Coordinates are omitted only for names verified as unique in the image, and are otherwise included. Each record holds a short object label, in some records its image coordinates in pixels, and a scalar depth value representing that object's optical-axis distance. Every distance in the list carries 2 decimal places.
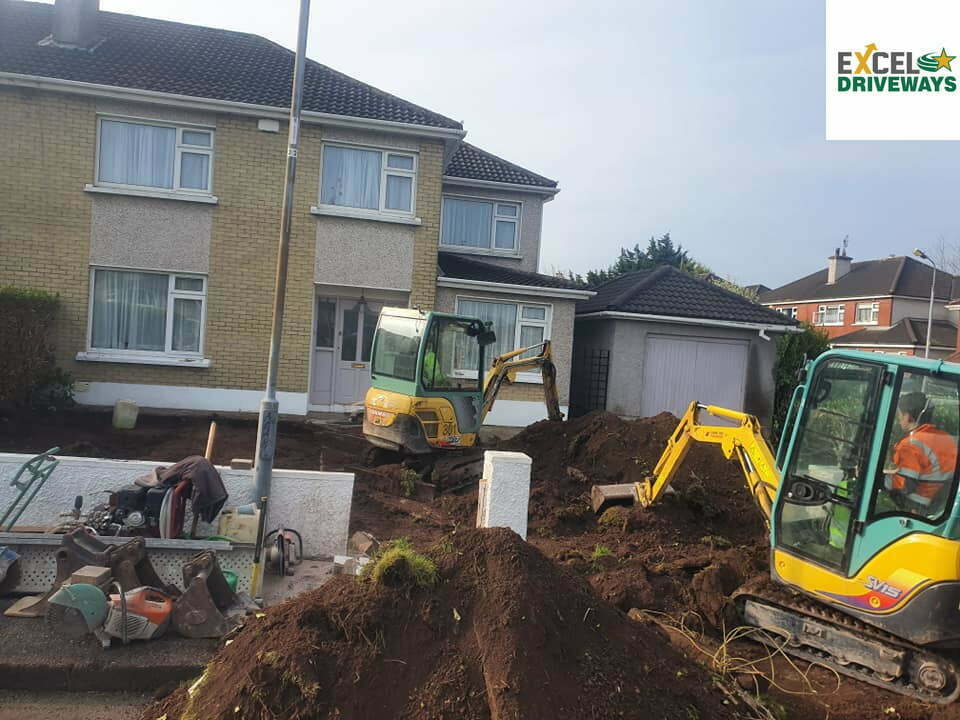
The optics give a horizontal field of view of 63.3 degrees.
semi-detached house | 14.09
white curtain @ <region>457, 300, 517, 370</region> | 16.19
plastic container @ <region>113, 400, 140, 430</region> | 13.20
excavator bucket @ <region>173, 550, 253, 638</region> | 5.74
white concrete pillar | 7.04
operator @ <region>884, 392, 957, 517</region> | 5.32
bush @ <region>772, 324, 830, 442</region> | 18.53
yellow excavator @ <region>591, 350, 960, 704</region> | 5.28
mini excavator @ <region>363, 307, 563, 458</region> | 11.06
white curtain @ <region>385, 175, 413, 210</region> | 15.27
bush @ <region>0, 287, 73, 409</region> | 12.55
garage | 17.28
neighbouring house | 44.12
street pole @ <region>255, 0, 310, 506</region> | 7.39
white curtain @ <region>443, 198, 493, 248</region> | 19.56
